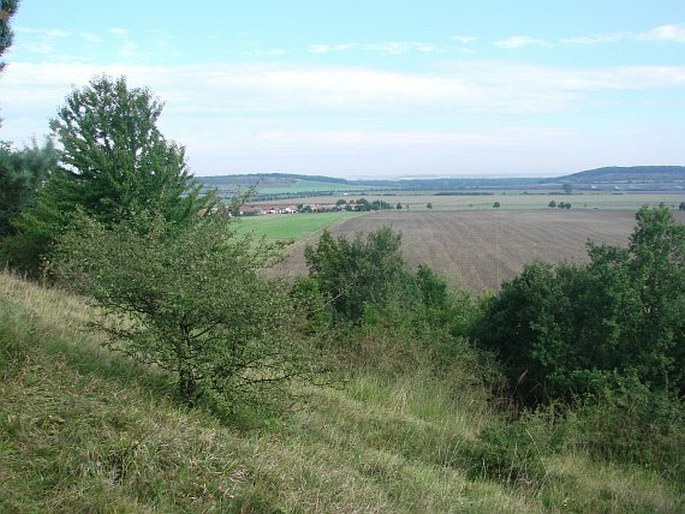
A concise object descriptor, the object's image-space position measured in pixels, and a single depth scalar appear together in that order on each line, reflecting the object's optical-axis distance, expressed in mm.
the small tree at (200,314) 5480
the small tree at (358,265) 33688
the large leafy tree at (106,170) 19312
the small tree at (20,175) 23125
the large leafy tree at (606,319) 19594
